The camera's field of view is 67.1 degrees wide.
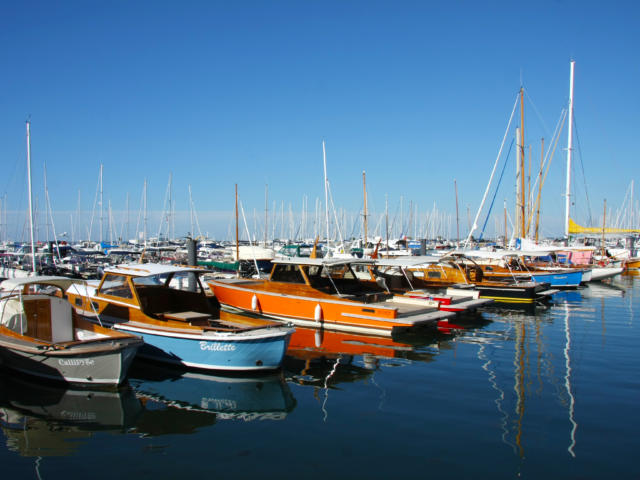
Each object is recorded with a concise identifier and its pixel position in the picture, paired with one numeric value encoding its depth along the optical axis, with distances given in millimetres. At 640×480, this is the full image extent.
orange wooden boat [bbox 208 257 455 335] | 14602
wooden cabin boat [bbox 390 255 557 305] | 20906
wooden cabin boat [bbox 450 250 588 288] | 25938
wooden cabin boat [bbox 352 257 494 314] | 17062
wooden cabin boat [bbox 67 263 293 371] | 10469
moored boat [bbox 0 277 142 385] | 9367
